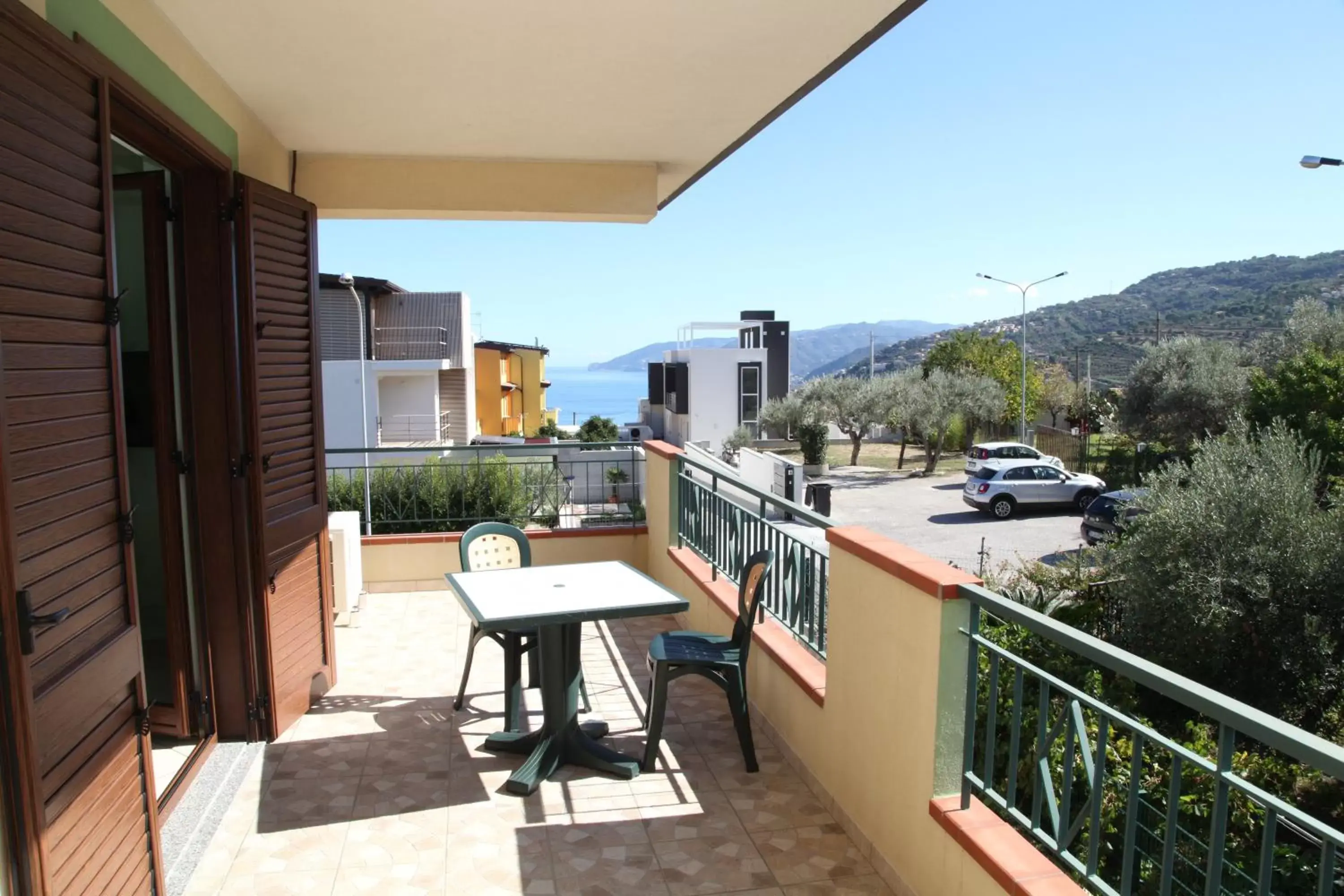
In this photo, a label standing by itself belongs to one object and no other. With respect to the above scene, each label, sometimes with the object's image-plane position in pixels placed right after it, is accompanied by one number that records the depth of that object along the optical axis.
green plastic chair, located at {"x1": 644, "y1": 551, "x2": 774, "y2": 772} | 3.50
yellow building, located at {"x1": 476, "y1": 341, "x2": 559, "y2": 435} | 38.69
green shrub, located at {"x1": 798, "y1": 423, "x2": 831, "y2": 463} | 31.08
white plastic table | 3.36
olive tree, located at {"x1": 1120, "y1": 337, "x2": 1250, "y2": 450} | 24.28
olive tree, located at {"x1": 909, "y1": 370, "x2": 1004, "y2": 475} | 31.55
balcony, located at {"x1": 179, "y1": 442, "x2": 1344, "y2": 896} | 2.08
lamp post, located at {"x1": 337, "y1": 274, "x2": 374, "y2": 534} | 6.73
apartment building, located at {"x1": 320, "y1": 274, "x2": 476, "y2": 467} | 24.44
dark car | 16.98
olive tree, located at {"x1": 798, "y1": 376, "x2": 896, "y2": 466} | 32.44
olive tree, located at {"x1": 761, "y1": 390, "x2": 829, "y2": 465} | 31.17
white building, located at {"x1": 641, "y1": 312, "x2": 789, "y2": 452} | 37.78
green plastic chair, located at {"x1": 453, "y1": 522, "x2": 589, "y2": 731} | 4.22
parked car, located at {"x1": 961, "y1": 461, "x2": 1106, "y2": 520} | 22.80
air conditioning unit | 5.67
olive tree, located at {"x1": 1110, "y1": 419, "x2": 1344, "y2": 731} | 9.58
